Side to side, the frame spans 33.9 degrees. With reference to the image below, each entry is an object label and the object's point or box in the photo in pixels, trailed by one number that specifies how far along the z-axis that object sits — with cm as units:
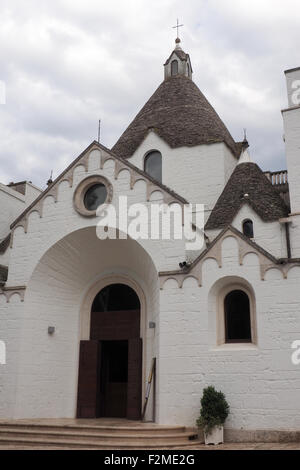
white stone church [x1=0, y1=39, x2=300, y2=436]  1212
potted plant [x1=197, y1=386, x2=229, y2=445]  1152
